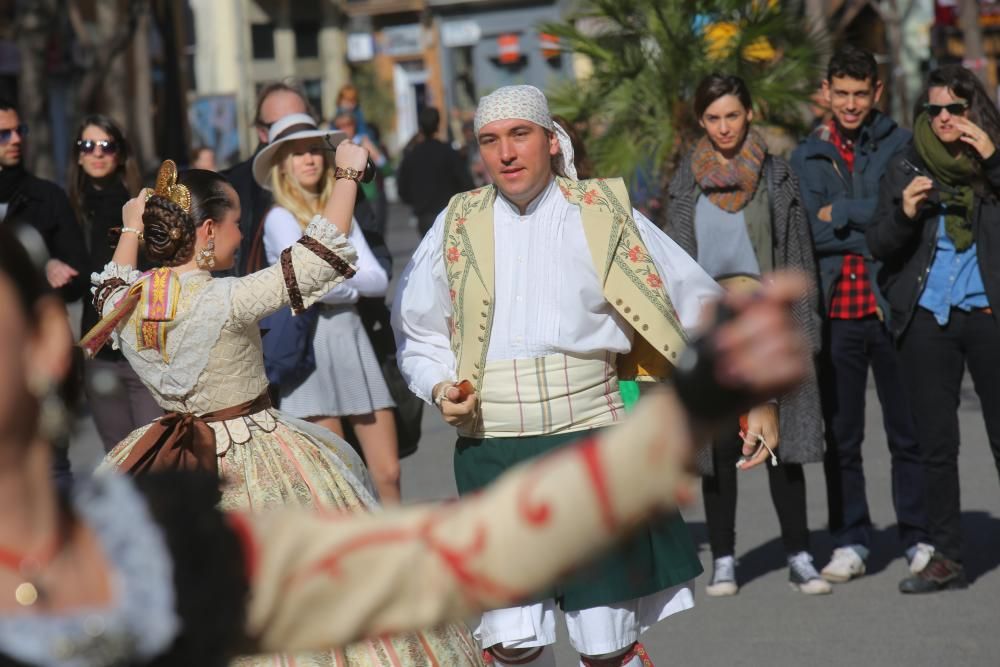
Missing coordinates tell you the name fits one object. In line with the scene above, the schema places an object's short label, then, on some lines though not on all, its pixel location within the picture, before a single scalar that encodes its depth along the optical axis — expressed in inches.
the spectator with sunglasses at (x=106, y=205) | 494.6
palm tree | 630.9
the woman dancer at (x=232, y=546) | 124.2
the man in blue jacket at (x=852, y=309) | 493.3
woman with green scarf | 451.4
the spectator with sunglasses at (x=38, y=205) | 521.3
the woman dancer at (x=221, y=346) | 317.3
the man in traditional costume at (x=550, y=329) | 324.8
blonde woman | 468.4
